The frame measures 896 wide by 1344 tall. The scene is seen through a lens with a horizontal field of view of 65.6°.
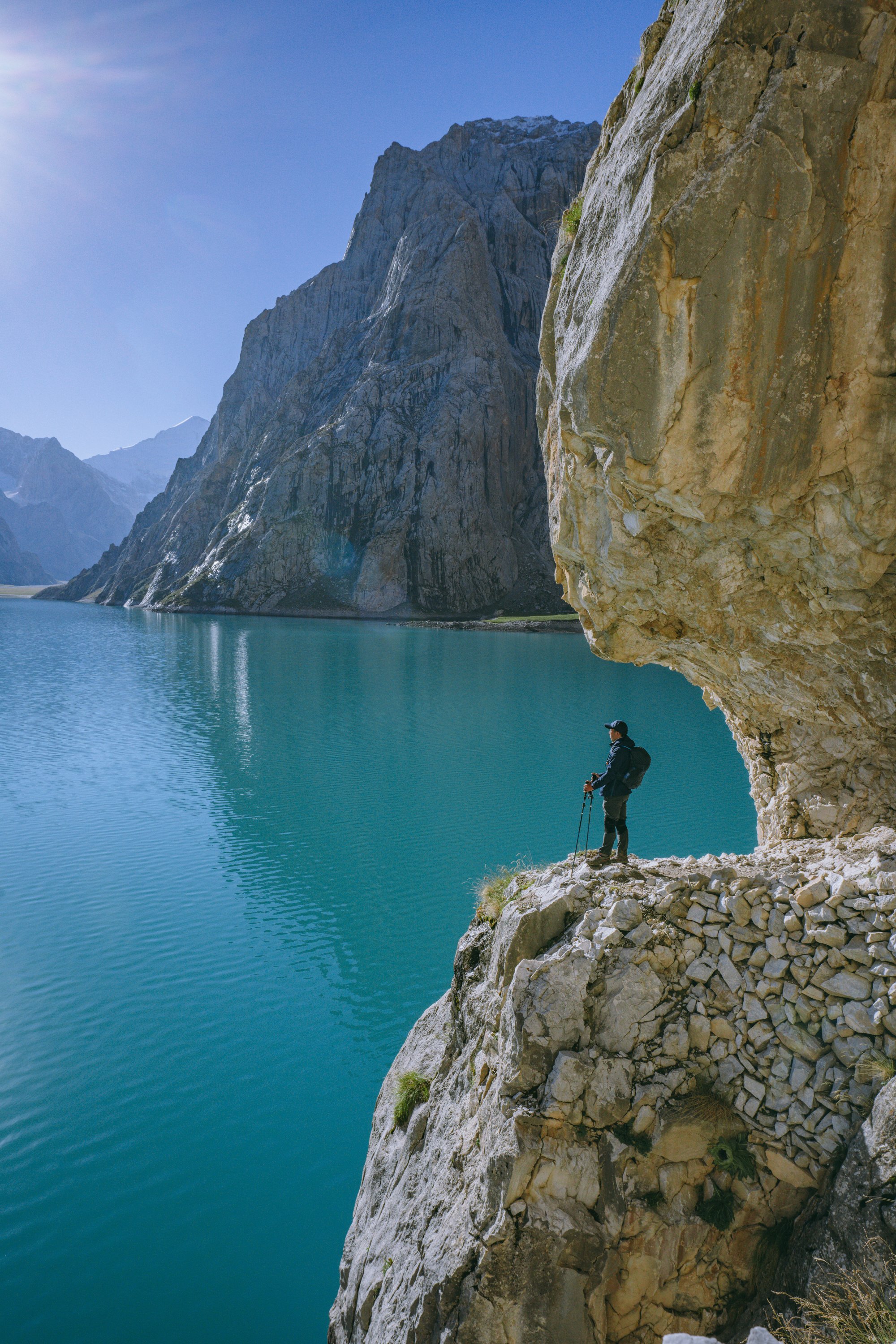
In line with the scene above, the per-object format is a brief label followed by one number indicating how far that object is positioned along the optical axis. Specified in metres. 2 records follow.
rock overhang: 6.21
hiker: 8.54
